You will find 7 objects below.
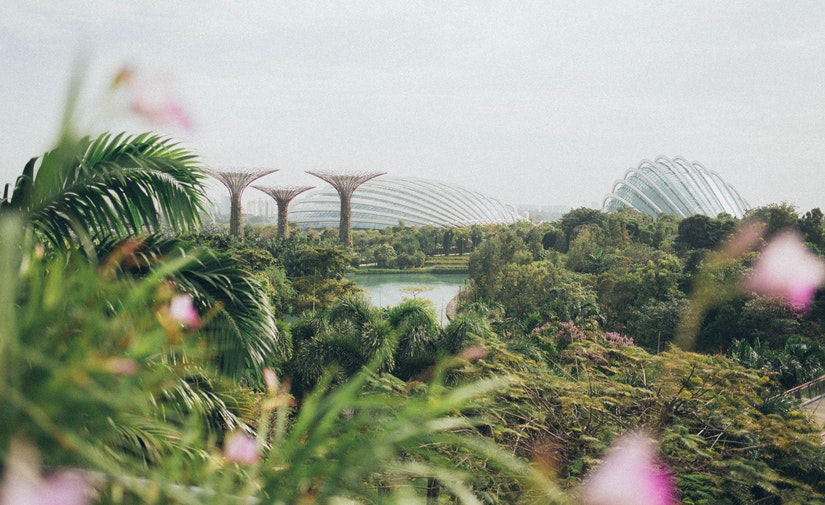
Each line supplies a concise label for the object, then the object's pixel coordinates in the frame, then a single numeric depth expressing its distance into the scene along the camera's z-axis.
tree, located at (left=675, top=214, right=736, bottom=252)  29.47
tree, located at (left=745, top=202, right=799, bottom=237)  23.75
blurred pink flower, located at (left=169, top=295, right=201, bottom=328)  2.12
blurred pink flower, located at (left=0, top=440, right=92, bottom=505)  1.12
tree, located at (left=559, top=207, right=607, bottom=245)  38.16
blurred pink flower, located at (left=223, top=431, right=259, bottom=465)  1.69
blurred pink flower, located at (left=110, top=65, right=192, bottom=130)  1.18
